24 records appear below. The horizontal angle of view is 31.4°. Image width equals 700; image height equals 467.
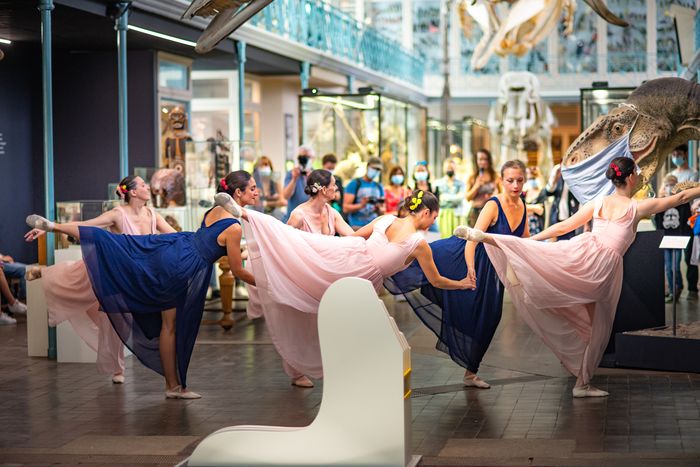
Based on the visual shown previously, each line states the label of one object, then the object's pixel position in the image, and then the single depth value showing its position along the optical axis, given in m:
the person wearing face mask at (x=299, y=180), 15.88
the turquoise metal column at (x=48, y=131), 11.48
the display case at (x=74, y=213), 11.83
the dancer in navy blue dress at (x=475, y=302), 9.46
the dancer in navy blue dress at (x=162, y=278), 9.12
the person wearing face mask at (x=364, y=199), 16.23
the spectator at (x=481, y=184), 16.83
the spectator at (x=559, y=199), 15.41
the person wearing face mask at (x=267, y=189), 17.02
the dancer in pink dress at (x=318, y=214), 9.99
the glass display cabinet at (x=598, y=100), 17.69
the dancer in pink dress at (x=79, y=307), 9.57
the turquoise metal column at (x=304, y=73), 22.08
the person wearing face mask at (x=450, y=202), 21.00
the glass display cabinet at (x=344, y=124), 20.28
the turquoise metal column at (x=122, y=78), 14.13
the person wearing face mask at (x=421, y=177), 18.47
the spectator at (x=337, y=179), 16.45
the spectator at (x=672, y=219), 15.29
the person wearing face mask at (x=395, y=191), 17.91
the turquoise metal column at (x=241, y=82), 18.52
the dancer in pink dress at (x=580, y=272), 8.91
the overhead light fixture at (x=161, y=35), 15.85
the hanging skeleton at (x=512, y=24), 17.66
